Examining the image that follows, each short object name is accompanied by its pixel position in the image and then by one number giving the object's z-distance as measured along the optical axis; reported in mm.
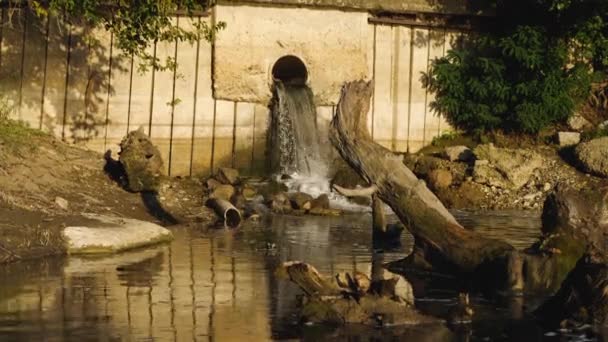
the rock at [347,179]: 22375
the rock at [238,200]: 20125
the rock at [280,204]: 20344
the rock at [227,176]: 21359
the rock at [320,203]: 20500
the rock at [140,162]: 19484
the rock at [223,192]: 20320
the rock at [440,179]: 22031
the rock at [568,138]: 23516
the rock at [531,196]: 21938
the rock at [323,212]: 20250
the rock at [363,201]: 21516
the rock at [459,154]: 22984
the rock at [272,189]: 21547
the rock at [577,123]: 24312
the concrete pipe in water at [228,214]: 18473
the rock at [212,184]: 20784
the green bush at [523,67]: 23719
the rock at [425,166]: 22531
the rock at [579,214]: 12828
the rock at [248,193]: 21109
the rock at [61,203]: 16906
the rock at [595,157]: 22219
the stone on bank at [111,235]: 14945
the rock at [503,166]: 22188
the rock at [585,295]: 11078
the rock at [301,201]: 20438
